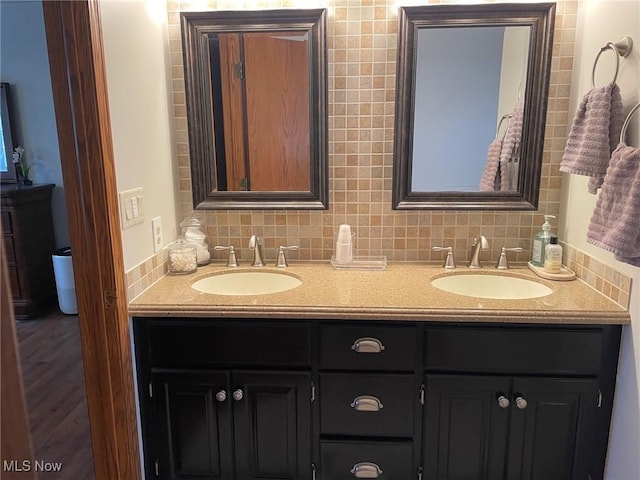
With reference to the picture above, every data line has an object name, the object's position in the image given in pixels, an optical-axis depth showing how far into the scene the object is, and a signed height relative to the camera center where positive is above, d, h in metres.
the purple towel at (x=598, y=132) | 1.40 +0.05
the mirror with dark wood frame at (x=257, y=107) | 1.84 +0.17
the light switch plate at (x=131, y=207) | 1.50 -0.19
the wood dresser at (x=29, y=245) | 3.20 -0.67
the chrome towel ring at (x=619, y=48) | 1.40 +0.30
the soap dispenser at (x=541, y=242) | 1.85 -0.38
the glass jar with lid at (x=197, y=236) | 1.97 -0.37
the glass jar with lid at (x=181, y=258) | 1.85 -0.43
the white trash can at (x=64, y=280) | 3.32 -0.93
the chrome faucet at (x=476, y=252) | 1.91 -0.43
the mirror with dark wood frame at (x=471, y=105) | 1.77 +0.17
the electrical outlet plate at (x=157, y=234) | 1.74 -0.32
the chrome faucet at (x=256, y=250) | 1.98 -0.43
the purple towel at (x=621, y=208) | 1.25 -0.17
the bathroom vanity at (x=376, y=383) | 1.49 -0.78
